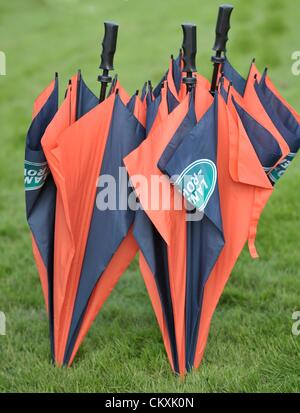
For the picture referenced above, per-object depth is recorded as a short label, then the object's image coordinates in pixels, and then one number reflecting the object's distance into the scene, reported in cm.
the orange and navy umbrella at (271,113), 422
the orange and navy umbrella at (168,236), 399
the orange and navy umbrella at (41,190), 418
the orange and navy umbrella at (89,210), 407
